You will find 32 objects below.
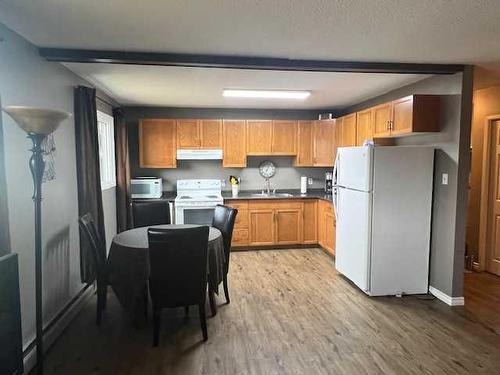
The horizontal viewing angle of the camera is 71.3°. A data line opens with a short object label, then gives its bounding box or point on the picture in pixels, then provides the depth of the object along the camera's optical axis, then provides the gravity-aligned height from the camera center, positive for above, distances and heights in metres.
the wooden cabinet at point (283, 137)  5.92 +0.54
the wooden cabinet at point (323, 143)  5.77 +0.43
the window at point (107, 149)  4.78 +0.27
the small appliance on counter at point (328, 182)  6.08 -0.24
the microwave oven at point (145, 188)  5.54 -0.32
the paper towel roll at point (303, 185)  6.16 -0.29
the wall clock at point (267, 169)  6.27 -0.01
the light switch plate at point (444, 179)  3.58 -0.11
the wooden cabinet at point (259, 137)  5.84 +0.53
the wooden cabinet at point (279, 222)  5.59 -0.88
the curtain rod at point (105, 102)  4.34 +0.89
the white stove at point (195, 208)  5.36 -0.62
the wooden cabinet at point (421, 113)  3.55 +0.57
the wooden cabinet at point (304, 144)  6.00 +0.42
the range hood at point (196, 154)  5.70 +0.23
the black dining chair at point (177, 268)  2.64 -0.78
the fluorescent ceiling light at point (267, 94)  4.49 +0.99
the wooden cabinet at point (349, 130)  4.98 +0.56
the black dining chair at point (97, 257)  3.02 -0.80
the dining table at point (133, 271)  2.95 -0.89
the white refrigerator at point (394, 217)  3.66 -0.52
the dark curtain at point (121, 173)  5.02 -0.07
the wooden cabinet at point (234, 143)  5.79 +0.42
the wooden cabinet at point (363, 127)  4.51 +0.56
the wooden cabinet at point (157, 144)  5.62 +0.39
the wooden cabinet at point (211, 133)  5.73 +0.58
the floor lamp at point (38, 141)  1.96 +0.16
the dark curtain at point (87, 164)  3.45 +0.04
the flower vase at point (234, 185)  5.90 -0.29
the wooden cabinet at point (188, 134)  5.68 +0.56
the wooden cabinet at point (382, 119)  4.02 +0.59
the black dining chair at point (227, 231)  3.62 -0.66
